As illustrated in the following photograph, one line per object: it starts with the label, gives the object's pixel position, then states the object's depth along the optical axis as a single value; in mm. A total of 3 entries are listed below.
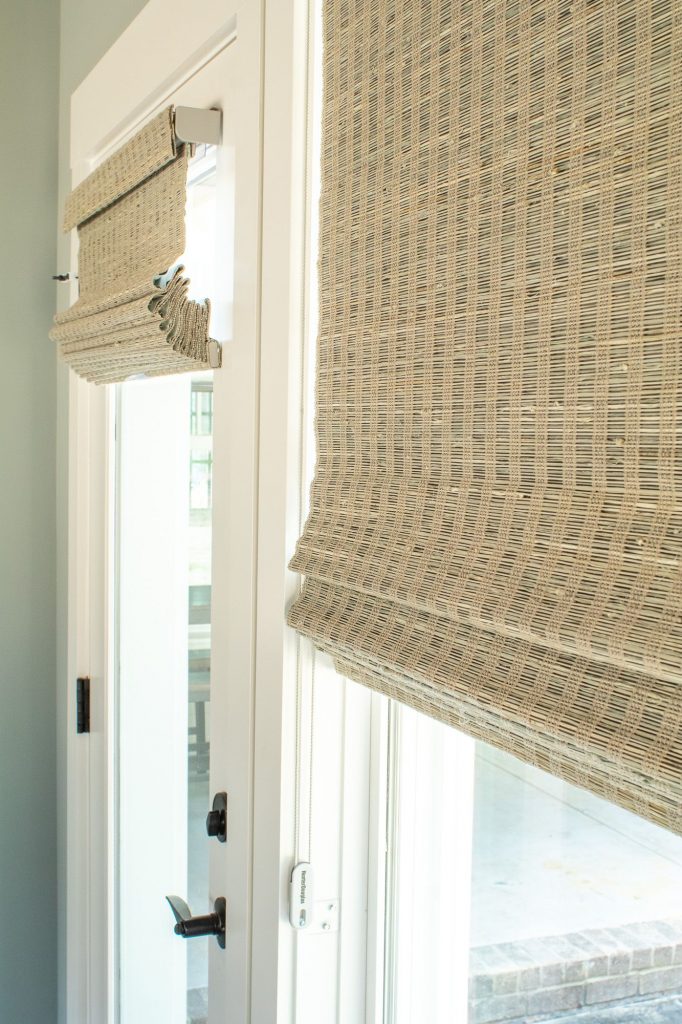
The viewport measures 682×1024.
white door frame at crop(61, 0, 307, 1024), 1001
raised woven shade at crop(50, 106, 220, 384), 1187
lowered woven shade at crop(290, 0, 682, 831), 531
